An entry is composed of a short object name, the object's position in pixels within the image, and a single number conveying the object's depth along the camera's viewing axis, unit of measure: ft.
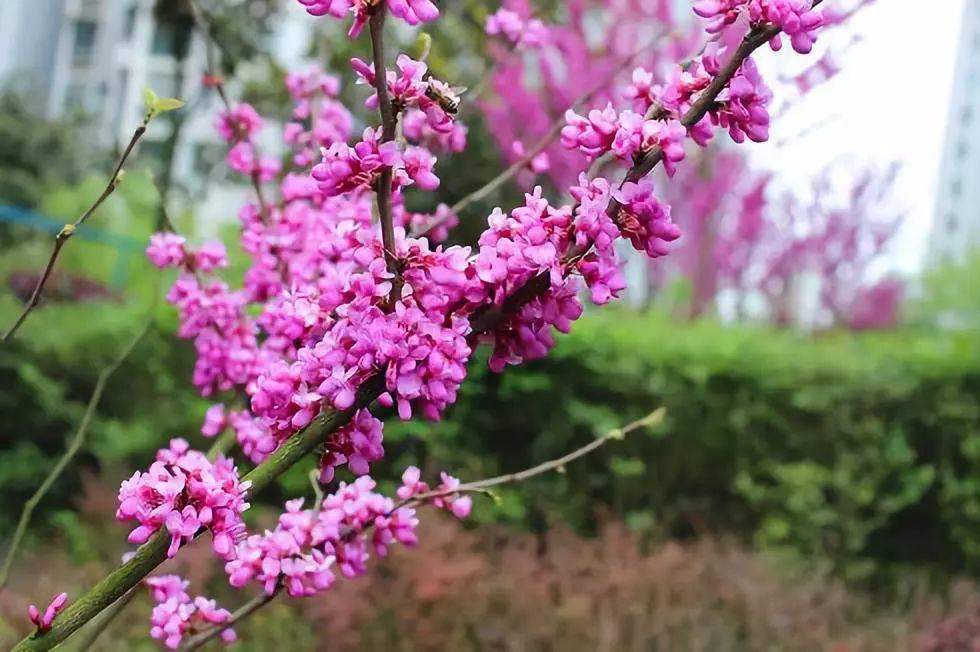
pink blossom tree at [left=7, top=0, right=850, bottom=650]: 3.43
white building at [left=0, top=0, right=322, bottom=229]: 78.69
